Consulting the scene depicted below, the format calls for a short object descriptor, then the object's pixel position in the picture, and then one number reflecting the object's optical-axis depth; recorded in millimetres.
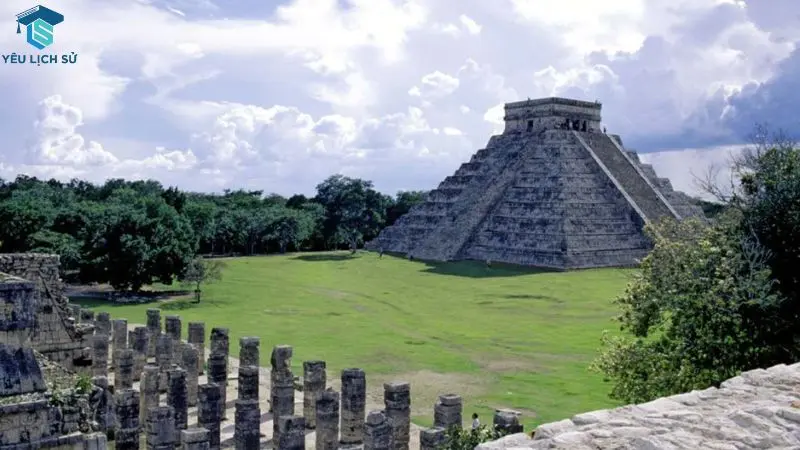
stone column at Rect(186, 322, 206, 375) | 20484
